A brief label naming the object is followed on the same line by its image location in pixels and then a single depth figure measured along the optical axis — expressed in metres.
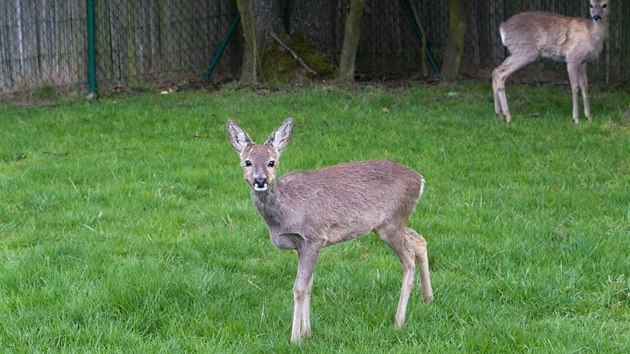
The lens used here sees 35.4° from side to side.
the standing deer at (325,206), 4.85
